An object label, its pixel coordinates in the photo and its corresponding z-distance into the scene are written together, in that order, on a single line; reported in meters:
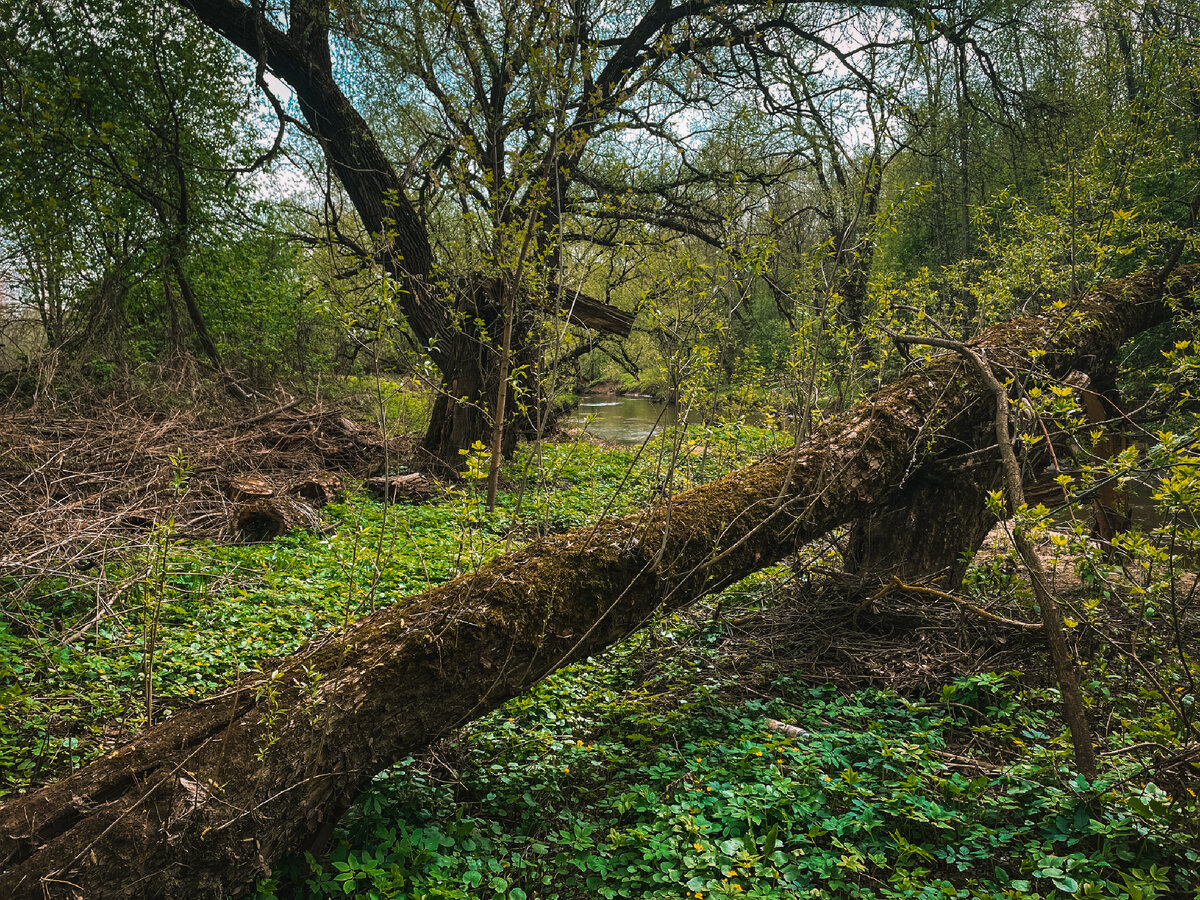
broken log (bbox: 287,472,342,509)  6.64
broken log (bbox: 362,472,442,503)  7.31
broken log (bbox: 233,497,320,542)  5.40
